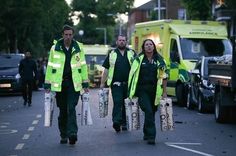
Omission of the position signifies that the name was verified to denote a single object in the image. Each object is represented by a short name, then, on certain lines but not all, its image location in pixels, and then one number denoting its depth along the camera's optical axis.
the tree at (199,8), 36.79
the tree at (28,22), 42.88
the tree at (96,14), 99.96
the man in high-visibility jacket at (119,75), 13.65
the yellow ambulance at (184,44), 22.56
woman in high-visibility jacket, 12.05
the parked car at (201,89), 19.14
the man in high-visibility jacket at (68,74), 11.82
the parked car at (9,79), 31.05
